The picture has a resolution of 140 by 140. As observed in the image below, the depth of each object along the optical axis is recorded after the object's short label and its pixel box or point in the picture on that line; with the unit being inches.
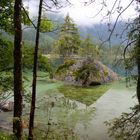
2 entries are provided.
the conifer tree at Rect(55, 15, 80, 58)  1295.4
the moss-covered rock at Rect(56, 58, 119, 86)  708.6
